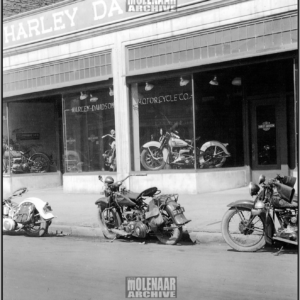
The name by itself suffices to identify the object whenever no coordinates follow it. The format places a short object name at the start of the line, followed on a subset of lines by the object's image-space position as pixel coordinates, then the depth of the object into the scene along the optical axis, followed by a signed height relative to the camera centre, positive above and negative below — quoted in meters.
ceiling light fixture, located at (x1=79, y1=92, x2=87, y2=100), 15.84 +1.58
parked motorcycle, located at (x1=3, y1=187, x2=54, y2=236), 9.24 -1.13
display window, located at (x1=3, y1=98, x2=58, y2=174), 17.56 +0.54
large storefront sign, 14.34 +3.75
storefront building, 12.88 +1.69
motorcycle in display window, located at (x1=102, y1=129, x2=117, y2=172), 15.23 -0.20
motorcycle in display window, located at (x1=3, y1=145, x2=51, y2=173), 17.59 -0.33
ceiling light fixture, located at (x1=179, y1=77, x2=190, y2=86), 13.73 +1.69
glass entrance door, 14.05 +0.29
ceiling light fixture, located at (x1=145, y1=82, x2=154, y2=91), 14.42 +1.66
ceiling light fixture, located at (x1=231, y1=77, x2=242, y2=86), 14.18 +1.73
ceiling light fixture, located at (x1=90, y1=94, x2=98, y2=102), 15.65 +1.48
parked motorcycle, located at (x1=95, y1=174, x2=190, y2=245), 7.93 -1.02
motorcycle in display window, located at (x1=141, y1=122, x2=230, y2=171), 13.79 -0.14
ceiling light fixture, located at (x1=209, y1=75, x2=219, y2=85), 13.76 +1.67
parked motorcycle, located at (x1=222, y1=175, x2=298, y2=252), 7.02 -0.95
